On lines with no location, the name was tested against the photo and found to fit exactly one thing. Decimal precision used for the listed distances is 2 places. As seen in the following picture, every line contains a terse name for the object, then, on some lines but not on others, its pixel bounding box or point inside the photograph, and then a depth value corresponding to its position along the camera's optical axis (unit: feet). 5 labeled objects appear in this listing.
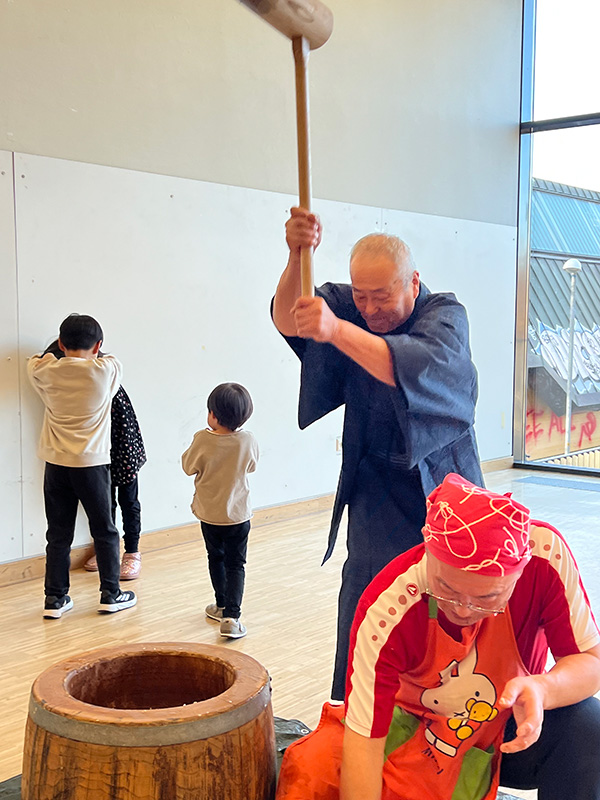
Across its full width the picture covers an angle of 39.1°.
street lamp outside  22.04
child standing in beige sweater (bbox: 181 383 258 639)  10.08
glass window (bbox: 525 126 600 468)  21.79
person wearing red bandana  3.98
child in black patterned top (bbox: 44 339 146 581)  12.23
